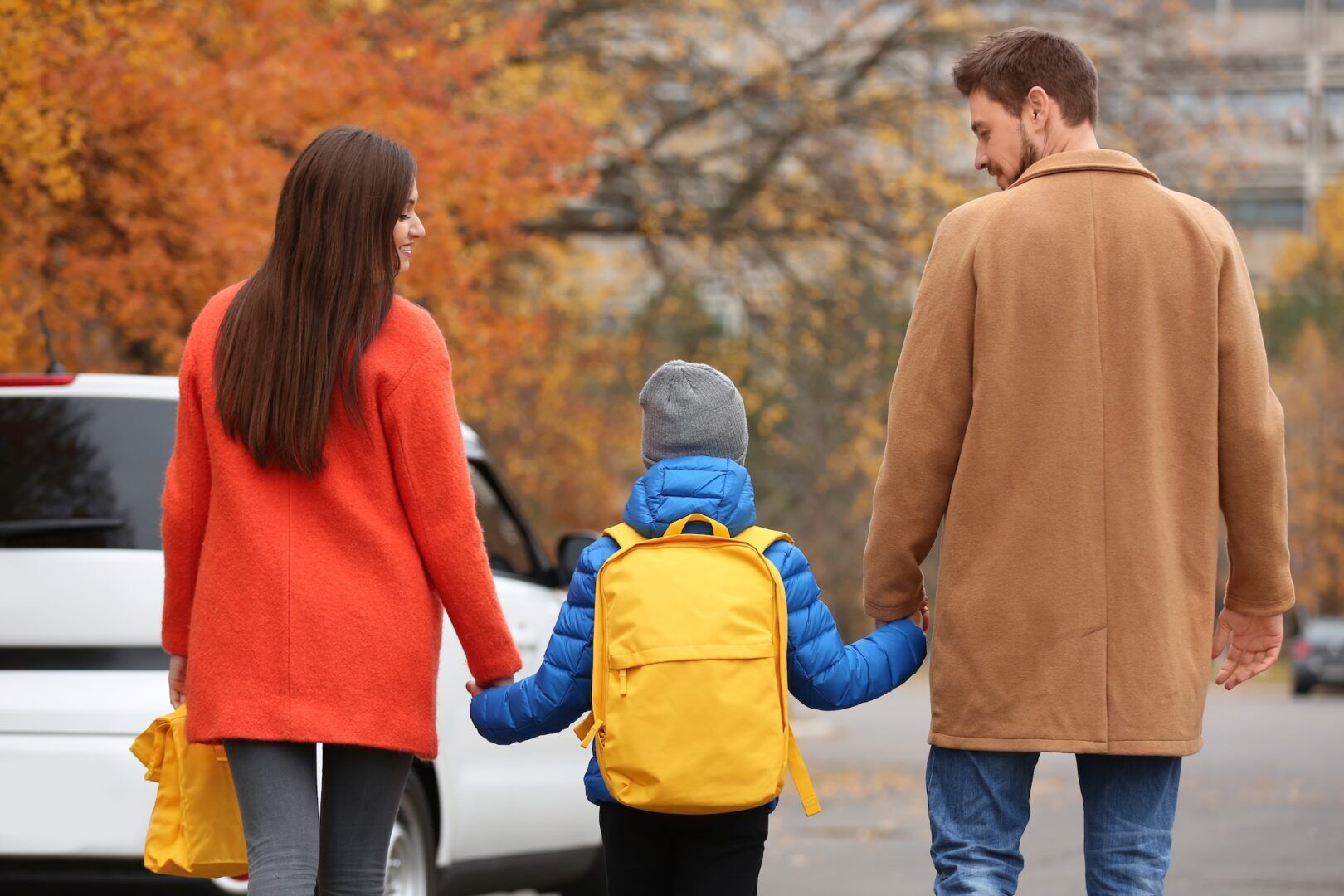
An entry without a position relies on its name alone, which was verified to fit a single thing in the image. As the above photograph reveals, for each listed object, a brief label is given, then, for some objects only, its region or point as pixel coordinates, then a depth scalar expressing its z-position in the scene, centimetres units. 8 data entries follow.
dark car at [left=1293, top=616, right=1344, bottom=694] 6699
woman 746
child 767
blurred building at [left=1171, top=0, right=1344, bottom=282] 12761
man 741
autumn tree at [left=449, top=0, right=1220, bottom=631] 3343
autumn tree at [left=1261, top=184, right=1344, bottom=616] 10143
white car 1066
